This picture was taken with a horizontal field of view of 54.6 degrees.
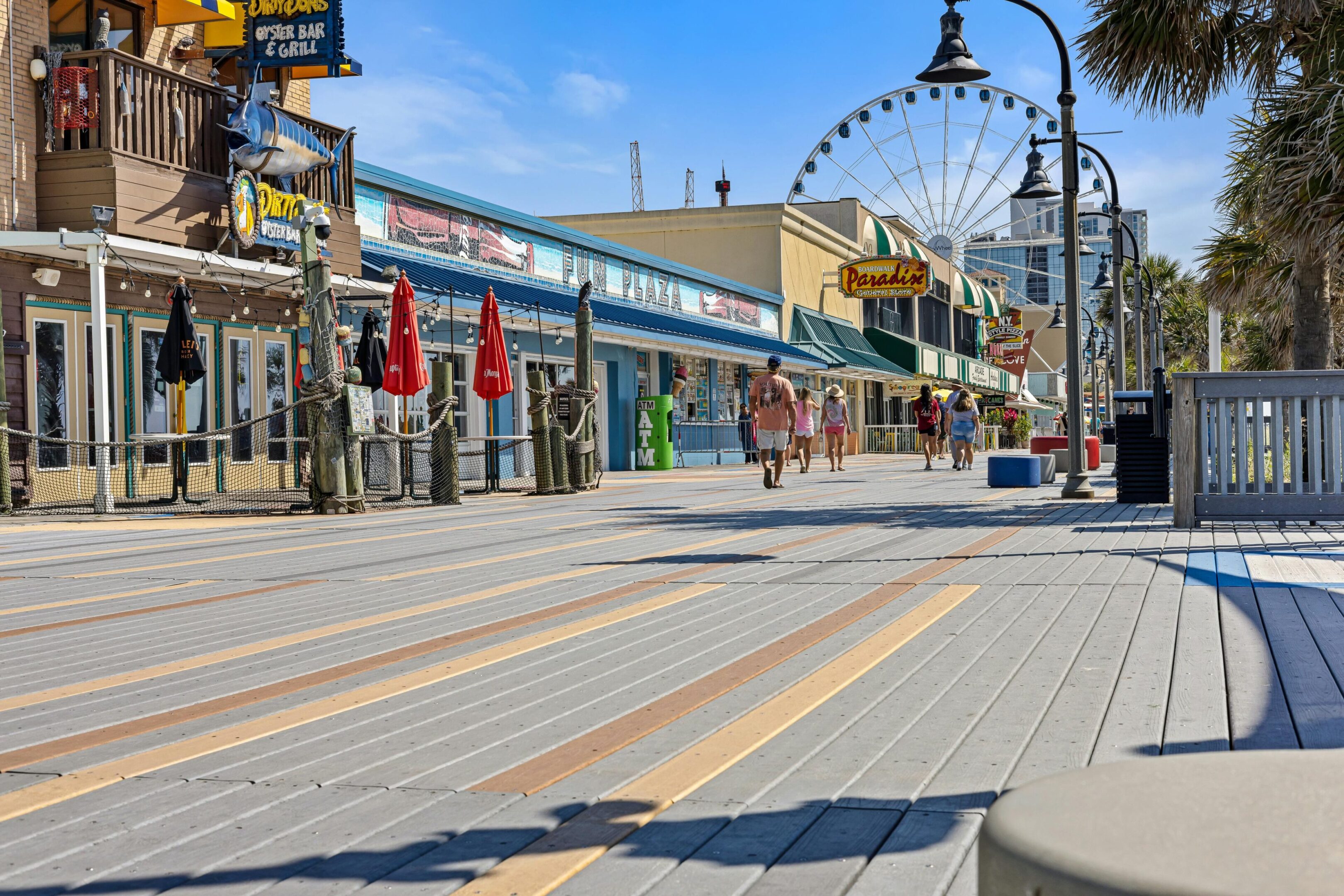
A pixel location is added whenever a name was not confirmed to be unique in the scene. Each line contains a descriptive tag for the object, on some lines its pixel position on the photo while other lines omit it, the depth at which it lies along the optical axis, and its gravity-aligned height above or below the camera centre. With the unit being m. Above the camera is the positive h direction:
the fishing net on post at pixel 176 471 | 15.03 -0.20
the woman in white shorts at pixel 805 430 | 25.91 +0.19
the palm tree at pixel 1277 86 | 13.19 +3.90
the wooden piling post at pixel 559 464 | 18.30 -0.26
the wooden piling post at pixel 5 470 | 13.93 -0.12
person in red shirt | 26.42 +0.38
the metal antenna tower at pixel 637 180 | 105.75 +21.67
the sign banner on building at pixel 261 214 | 17.30 +3.31
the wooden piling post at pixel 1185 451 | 10.04 -0.17
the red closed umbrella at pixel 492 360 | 18.44 +1.25
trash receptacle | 13.51 -0.36
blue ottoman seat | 18.05 -0.54
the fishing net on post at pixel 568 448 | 18.20 -0.04
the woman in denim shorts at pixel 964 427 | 24.70 +0.17
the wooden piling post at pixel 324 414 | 14.59 +0.42
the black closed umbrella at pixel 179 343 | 15.50 +1.34
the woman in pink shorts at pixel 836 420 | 26.47 +0.38
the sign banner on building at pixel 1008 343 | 76.00 +5.44
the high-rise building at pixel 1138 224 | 170.75 +29.27
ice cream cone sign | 31.55 +1.52
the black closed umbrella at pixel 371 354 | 18.80 +1.40
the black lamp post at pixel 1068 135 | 15.00 +3.57
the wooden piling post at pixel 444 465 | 16.31 -0.21
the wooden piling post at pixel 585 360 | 19.31 +1.26
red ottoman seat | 22.00 -0.17
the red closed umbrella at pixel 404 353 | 16.64 +1.24
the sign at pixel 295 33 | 19.25 +6.22
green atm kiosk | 28.30 +0.29
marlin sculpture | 17.36 +4.24
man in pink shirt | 18.52 +0.37
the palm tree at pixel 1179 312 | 55.94 +5.41
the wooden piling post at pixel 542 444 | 17.78 +0.03
